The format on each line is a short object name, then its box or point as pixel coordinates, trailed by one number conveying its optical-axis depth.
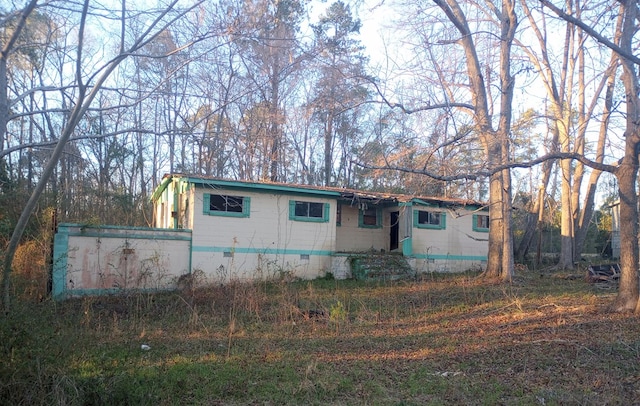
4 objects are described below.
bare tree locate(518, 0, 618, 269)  13.43
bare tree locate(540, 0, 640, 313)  9.30
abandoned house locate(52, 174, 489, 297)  13.53
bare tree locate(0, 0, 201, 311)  7.15
